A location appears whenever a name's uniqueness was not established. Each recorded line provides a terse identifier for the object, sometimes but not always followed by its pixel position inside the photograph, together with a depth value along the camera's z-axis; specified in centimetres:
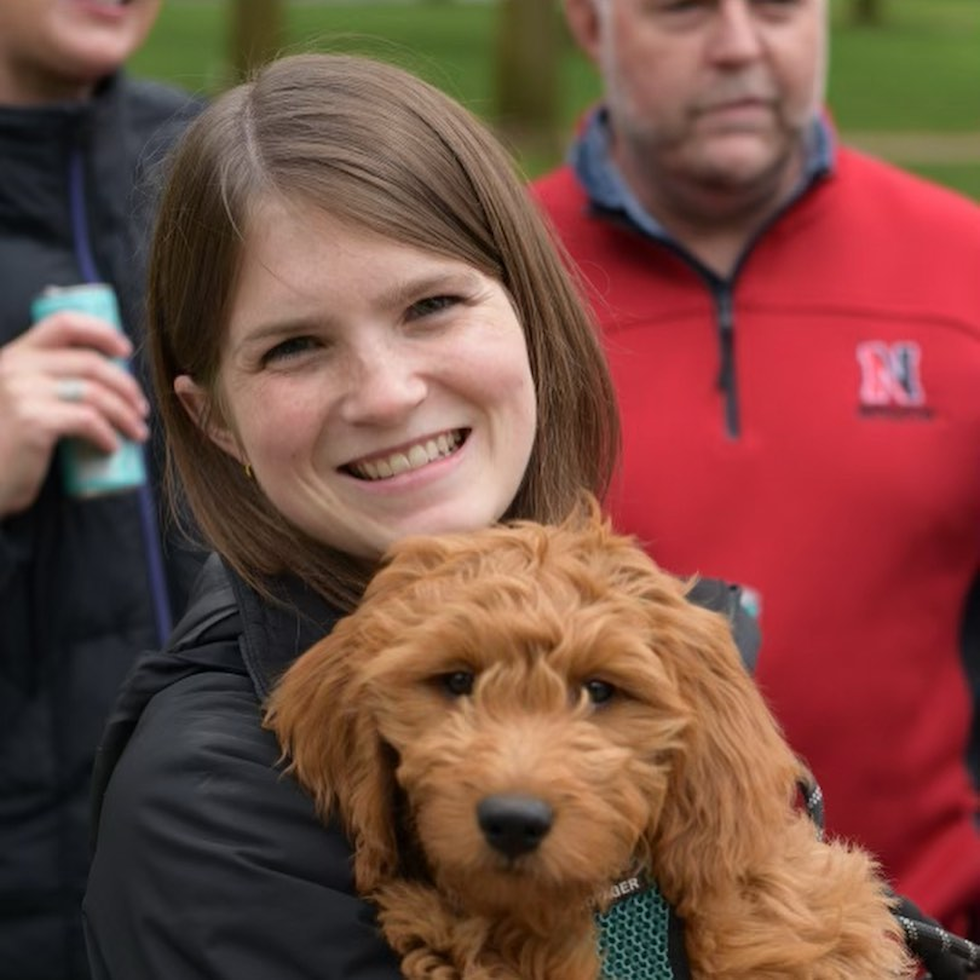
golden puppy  231
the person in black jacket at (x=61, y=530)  412
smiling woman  254
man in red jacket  467
